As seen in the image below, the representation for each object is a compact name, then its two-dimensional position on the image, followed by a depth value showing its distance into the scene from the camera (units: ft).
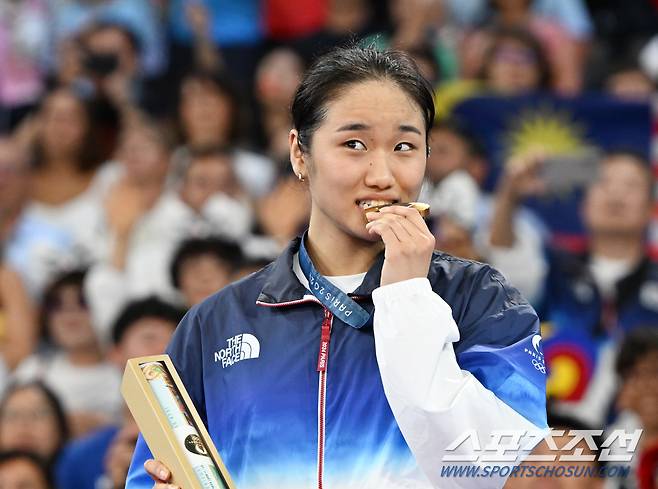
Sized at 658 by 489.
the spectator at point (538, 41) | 47.34
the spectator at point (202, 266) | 42.68
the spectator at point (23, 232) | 46.32
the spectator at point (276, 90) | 49.42
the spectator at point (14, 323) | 44.68
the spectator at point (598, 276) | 37.86
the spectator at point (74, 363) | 42.70
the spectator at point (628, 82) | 46.14
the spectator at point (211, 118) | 48.14
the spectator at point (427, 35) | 47.42
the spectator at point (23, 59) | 53.36
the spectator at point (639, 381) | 35.06
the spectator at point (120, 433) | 37.06
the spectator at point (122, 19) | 53.72
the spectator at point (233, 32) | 53.52
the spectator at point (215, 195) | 45.42
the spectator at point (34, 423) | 40.34
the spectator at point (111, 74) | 51.19
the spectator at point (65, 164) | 48.67
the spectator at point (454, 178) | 38.86
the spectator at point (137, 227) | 44.32
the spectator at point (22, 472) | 38.47
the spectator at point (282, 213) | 43.32
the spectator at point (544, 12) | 51.42
